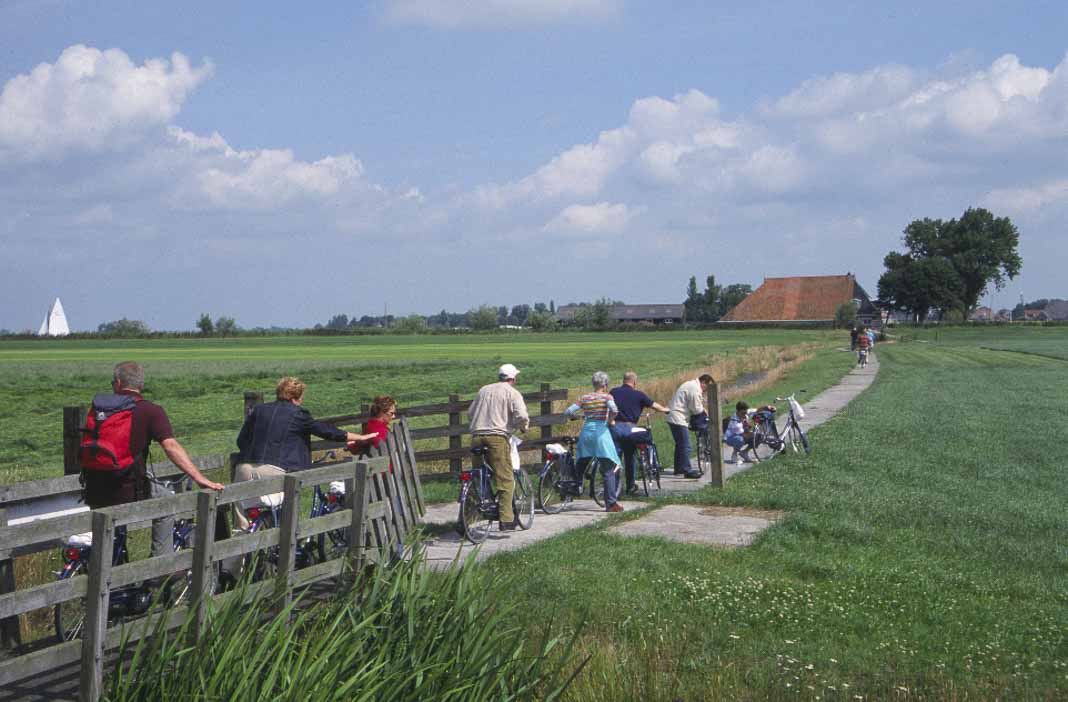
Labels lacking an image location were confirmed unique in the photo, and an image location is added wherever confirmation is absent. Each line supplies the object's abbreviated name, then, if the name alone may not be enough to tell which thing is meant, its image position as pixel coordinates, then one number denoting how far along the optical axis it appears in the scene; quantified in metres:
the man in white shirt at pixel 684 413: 15.75
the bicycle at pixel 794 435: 17.61
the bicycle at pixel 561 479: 12.68
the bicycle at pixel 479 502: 10.52
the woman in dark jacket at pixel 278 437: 8.41
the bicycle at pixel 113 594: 6.62
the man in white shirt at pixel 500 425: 10.73
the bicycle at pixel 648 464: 14.02
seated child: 17.11
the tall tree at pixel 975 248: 134.12
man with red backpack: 6.89
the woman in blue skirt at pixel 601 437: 12.51
